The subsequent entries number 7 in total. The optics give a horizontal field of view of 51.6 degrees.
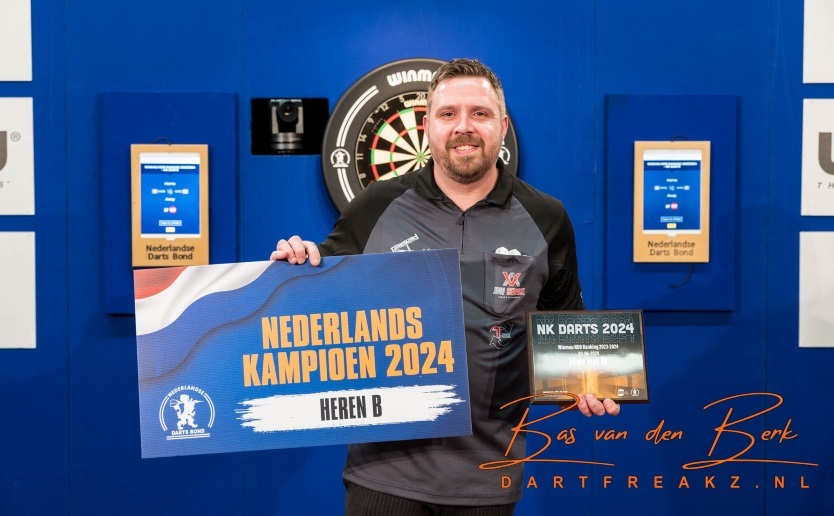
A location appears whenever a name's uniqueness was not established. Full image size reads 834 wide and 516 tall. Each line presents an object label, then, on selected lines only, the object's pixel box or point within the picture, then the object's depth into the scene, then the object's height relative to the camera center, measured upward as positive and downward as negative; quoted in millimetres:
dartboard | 3379 +435
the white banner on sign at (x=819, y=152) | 3469 +354
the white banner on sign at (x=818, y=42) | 3453 +794
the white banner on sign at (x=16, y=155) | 3404 +326
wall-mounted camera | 3396 +452
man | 2072 -68
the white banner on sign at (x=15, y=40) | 3389 +777
